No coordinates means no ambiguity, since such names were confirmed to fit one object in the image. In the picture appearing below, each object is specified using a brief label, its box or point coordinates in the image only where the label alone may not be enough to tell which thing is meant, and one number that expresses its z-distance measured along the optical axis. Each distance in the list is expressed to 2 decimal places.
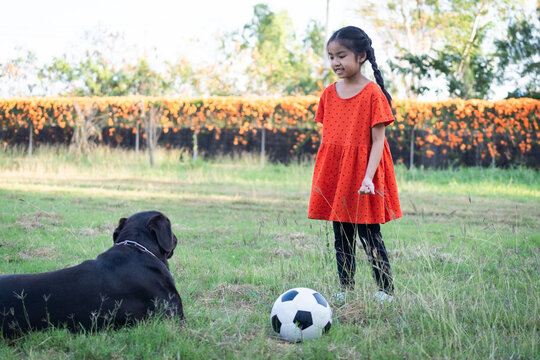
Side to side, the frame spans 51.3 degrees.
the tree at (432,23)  28.44
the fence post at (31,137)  17.89
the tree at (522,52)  21.28
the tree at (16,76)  24.86
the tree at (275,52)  32.22
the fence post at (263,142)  16.22
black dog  3.00
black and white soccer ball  3.24
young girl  3.70
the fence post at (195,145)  16.39
